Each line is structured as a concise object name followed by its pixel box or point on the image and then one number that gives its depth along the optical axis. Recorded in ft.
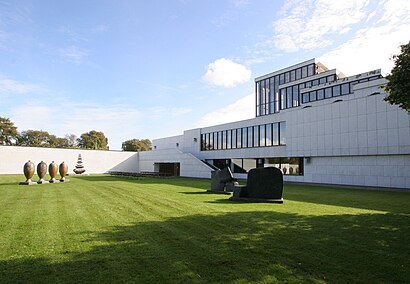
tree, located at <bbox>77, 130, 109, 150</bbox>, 237.82
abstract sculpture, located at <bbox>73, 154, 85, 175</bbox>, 140.77
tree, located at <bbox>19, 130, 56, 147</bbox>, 207.10
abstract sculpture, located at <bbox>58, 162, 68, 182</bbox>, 82.07
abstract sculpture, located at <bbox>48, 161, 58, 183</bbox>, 76.59
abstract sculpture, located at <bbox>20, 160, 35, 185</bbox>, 67.92
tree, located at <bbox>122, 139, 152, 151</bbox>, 250.68
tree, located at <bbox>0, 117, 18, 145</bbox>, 184.24
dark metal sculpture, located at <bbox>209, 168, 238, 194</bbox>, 52.54
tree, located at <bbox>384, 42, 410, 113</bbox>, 25.14
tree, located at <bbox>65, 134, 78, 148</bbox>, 245.37
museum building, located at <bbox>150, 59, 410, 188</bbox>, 65.98
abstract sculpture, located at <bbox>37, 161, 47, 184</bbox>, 71.15
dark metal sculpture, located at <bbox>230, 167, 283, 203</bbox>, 40.98
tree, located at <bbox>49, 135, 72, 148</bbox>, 228.22
